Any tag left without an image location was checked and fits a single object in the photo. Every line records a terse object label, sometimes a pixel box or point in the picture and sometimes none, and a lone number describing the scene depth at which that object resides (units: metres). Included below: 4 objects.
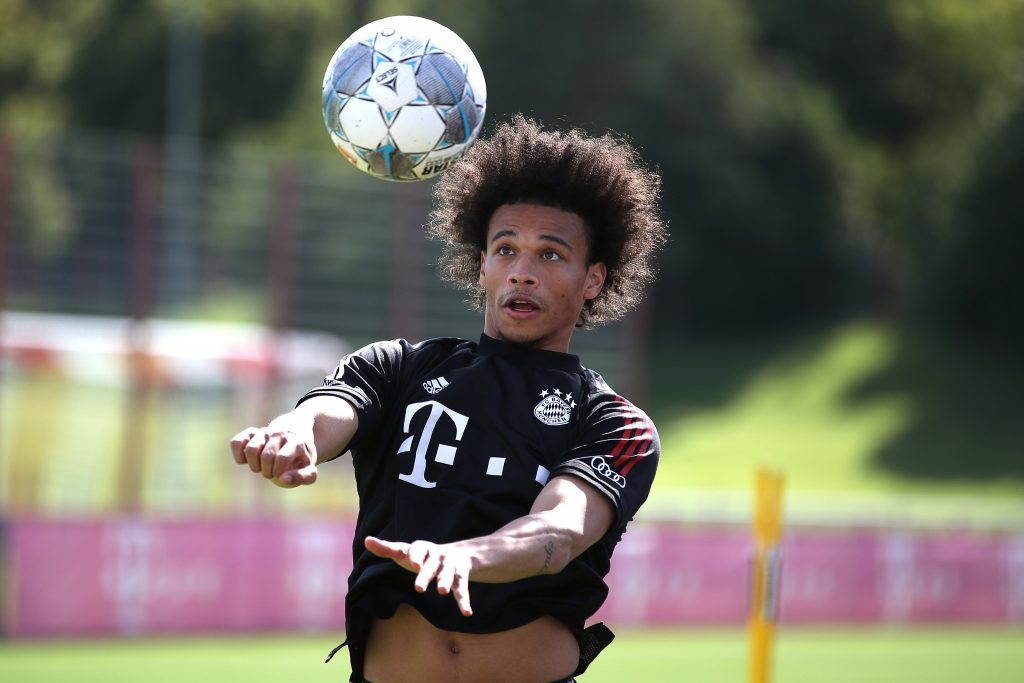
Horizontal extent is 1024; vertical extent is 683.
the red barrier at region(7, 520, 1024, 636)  27.34
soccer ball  9.66
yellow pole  12.48
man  8.29
